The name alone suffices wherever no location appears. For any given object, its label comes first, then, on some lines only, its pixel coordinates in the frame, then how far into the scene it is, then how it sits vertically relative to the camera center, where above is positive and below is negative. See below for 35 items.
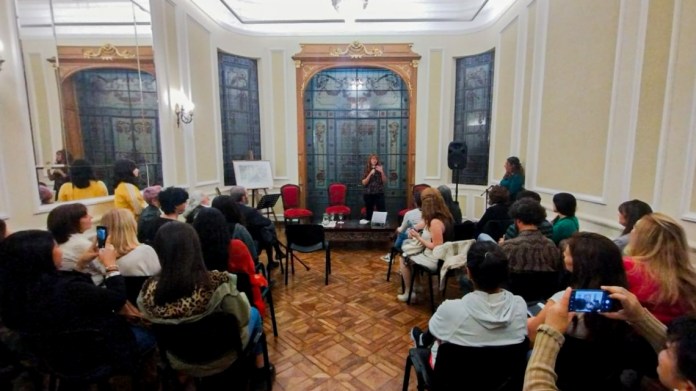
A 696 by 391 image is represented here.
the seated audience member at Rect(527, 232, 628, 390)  1.28 -0.71
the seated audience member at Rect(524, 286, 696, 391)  0.78 -0.55
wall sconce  4.60 +0.50
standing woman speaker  5.88 -0.70
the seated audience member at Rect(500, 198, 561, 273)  2.21 -0.66
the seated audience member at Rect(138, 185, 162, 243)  2.76 -0.55
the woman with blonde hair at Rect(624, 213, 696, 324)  1.44 -0.55
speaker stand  5.91 -0.71
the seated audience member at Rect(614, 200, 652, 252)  2.31 -0.46
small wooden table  4.70 -1.18
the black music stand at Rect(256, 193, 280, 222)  4.93 -0.79
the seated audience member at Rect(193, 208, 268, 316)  2.09 -0.60
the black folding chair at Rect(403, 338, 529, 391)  1.34 -0.89
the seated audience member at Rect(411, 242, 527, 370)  1.37 -0.68
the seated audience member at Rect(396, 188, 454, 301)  2.99 -0.71
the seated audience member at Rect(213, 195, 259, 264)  2.72 -0.57
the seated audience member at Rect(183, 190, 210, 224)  3.54 -0.58
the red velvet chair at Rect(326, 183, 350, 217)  6.29 -0.86
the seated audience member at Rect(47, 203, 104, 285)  1.89 -0.54
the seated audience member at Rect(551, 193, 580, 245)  2.82 -0.61
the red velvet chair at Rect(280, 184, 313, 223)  6.11 -0.91
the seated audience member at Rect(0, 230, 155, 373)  1.45 -0.63
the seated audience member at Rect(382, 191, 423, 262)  3.53 -0.78
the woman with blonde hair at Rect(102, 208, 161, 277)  2.01 -0.61
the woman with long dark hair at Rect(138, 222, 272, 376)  1.53 -0.65
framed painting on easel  5.95 -0.46
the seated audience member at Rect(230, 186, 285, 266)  3.59 -0.82
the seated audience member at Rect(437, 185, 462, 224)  3.77 -0.64
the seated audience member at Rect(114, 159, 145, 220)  3.29 -0.38
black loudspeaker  5.64 -0.13
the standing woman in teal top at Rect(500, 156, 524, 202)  4.64 -0.40
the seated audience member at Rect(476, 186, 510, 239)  3.46 -0.62
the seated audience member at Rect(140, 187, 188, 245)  2.64 -0.48
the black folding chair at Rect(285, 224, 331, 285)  3.79 -1.03
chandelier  5.54 +2.34
